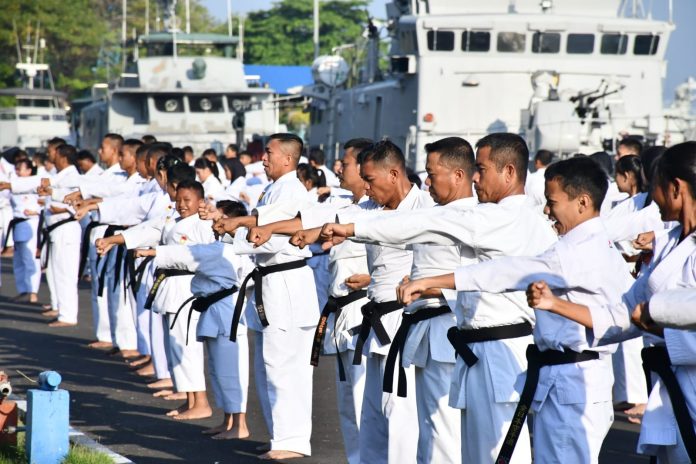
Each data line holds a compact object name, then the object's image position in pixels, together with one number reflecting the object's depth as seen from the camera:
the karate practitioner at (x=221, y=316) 13.30
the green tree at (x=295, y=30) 100.67
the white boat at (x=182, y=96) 49.50
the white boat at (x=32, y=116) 67.38
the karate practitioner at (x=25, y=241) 25.09
